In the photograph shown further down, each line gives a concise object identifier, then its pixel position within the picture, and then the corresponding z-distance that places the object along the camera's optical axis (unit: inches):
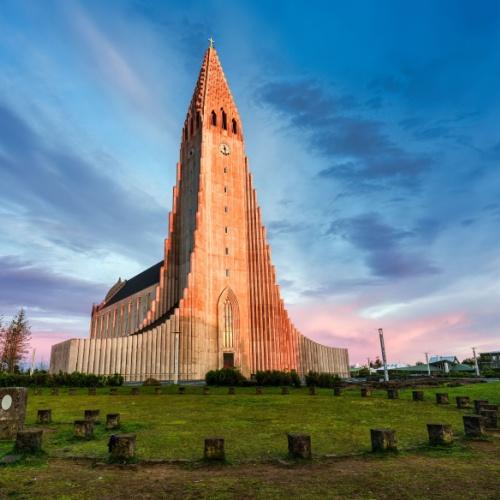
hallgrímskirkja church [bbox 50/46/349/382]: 1813.5
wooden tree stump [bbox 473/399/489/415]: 534.4
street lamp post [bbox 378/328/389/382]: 1821.5
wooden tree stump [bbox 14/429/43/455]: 327.3
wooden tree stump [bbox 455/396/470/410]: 661.9
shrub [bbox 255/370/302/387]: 1403.8
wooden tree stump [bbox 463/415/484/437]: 387.5
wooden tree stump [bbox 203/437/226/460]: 304.2
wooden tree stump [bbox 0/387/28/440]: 406.6
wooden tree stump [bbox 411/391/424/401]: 797.2
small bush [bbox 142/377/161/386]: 1464.1
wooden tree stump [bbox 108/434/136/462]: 309.3
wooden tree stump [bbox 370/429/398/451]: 330.6
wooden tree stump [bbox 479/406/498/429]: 451.1
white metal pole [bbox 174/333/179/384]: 1587.1
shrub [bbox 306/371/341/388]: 1342.3
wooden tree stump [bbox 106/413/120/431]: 463.2
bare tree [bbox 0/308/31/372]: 2549.2
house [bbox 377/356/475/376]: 3100.6
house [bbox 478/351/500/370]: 4084.4
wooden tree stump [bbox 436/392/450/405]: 742.9
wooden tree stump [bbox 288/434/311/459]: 313.3
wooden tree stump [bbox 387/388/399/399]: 851.4
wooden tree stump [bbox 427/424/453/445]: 354.9
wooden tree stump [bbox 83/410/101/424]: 516.7
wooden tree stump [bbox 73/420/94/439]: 406.3
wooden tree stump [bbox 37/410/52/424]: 532.7
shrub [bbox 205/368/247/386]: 1400.1
